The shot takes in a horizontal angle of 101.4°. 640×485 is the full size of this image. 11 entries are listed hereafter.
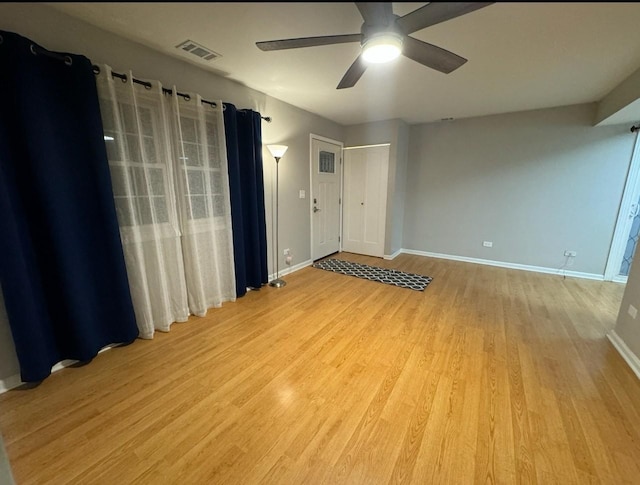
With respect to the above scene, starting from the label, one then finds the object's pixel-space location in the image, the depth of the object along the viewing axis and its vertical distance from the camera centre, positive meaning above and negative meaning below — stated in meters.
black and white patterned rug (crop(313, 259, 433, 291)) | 3.73 -1.31
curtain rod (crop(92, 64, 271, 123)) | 1.94 +0.85
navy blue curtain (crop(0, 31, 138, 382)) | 1.63 -0.17
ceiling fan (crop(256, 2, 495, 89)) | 1.37 +0.91
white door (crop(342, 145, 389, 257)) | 4.78 -0.19
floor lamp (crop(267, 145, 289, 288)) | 3.26 +0.33
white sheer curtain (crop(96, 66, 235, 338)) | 2.12 -0.07
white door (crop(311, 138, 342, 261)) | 4.40 -0.15
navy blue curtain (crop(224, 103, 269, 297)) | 2.87 -0.05
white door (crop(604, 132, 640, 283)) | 3.49 -0.55
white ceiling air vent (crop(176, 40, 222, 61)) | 2.16 +1.16
